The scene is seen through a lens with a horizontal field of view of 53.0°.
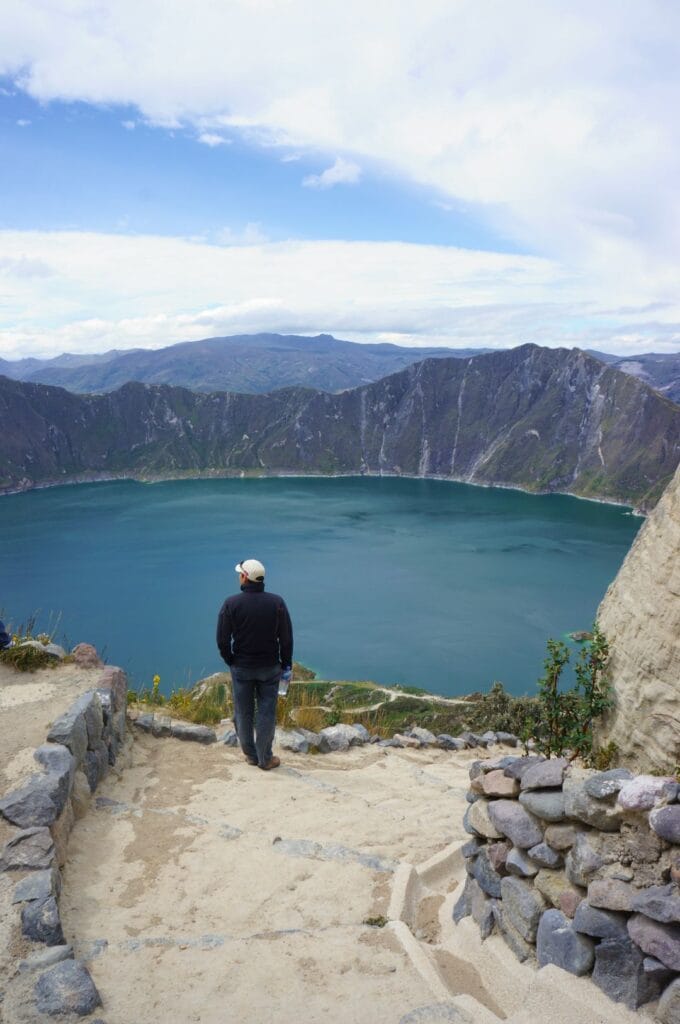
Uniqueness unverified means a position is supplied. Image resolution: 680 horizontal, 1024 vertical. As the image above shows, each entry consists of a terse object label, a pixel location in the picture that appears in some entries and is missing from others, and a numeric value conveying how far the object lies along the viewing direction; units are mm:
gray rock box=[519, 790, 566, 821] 4301
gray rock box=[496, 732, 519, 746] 14586
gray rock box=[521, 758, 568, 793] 4480
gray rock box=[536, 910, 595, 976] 3852
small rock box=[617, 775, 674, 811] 3895
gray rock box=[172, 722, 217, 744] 9086
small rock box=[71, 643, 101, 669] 9352
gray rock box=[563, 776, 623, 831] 4000
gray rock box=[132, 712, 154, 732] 9070
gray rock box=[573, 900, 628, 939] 3709
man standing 7750
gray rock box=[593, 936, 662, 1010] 3578
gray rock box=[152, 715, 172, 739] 9109
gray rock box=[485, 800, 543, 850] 4445
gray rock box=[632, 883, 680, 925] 3497
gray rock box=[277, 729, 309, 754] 9703
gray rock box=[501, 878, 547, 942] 4250
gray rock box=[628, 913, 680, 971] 3473
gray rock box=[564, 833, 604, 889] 3943
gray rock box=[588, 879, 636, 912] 3707
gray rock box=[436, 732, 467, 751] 13352
